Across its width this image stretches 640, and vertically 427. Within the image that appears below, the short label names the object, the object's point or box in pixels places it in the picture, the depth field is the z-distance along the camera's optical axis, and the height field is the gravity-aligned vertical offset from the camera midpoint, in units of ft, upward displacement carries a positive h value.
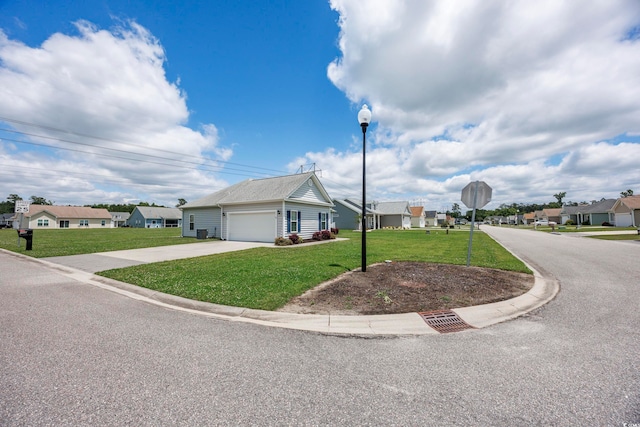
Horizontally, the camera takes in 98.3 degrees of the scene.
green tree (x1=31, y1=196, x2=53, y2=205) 313.94 +24.24
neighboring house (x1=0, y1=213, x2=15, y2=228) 231.16 +0.55
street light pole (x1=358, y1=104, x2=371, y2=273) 26.48 +7.52
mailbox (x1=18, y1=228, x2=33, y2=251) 48.03 -2.49
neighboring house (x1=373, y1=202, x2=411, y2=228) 170.30 +5.84
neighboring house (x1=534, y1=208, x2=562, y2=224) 244.48 +8.93
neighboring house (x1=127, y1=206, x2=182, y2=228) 232.53 +3.88
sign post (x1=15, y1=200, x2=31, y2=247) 53.32 +2.87
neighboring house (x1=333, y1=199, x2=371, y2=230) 143.13 +4.33
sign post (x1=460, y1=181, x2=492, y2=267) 29.68 +3.25
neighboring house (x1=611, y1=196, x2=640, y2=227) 133.74 +7.02
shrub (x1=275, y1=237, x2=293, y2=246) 56.24 -3.93
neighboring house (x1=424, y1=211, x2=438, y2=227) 245.24 +5.90
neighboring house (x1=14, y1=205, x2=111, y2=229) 191.11 +2.84
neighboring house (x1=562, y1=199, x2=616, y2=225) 168.25 +7.95
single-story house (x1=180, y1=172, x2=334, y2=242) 61.93 +3.07
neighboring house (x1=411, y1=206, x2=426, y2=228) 206.39 +5.05
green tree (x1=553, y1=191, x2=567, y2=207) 359.66 +37.36
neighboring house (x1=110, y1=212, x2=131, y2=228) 271.49 +3.34
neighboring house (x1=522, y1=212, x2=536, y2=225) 308.81 +7.22
